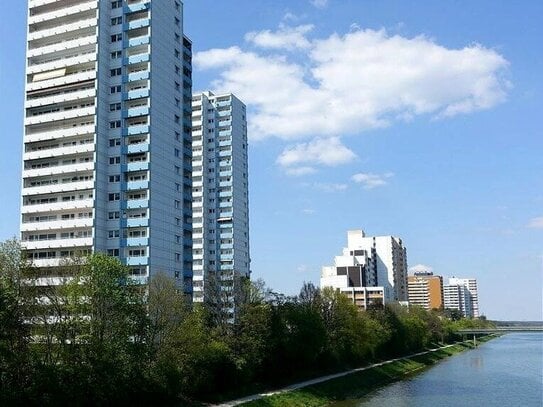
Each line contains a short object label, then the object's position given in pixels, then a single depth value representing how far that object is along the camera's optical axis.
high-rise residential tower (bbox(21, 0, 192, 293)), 81.19
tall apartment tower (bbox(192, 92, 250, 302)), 137.50
